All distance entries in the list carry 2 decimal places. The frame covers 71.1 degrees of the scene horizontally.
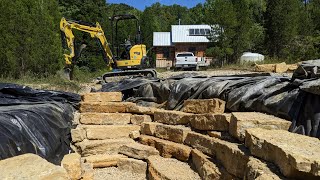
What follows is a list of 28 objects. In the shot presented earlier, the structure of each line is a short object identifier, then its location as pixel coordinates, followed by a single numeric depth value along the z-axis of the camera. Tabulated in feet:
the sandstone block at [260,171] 5.89
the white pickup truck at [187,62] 50.48
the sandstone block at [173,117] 12.57
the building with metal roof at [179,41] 74.17
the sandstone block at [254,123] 8.70
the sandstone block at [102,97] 15.14
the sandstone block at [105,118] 14.04
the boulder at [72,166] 8.85
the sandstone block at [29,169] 5.51
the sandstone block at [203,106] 11.43
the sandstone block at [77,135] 12.08
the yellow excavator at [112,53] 25.68
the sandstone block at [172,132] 11.92
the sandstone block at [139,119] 14.25
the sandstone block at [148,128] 13.31
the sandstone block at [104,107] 14.58
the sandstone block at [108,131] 13.08
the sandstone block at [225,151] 7.87
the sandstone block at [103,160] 11.89
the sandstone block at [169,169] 9.84
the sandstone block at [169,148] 11.32
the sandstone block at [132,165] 11.75
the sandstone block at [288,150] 5.39
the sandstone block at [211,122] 10.29
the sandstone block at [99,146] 12.04
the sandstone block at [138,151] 12.08
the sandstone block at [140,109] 14.39
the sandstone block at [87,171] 9.65
